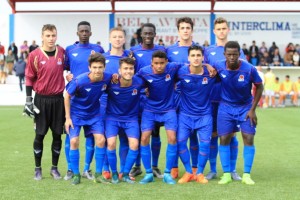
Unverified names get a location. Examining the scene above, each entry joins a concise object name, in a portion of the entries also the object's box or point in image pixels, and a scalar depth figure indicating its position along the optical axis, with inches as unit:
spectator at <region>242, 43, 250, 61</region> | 1002.1
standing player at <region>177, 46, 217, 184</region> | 281.6
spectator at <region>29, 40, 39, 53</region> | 1003.2
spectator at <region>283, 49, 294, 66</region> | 1043.9
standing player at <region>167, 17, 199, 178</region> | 292.6
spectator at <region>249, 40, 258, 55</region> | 1017.0
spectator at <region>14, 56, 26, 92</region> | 973.8
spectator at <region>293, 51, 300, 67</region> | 1032.2
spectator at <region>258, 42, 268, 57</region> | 1041.8
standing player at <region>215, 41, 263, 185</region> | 277.9
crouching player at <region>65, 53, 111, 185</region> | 274.5
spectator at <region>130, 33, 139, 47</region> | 1033.5
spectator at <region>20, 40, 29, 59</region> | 1015.0
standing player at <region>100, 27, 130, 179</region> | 291.9
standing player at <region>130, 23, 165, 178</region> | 292.4
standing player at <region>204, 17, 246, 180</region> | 291.9
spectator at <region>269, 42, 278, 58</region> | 1057.5
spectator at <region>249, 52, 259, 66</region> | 1014.4
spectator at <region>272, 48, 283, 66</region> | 1033.7
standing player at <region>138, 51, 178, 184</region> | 281.9
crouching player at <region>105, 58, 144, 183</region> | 280.8
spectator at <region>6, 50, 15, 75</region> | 1051.3
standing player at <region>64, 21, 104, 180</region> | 297.3
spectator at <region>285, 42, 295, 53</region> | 1067.9
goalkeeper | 286.0
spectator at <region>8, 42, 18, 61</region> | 1054.4
